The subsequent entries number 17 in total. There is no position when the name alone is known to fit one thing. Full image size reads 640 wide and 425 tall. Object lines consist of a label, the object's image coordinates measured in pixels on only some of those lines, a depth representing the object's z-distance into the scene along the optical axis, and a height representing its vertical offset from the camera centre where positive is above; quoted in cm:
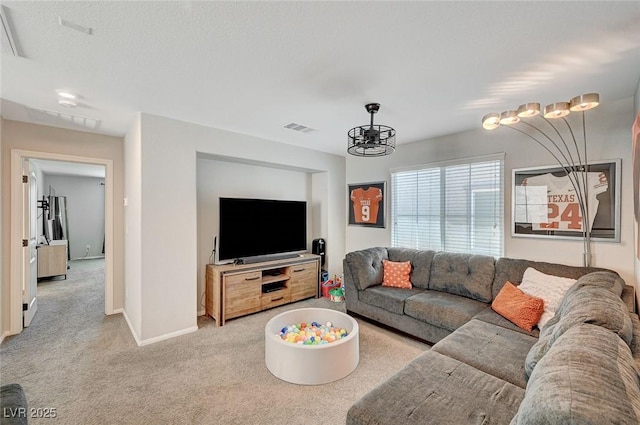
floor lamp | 229 +72
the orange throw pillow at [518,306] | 224 -82
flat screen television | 356 -23
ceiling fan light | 241 +67
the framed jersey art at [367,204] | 445 +15
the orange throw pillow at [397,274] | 339 -78
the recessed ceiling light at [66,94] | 236 +106
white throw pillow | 224 -67
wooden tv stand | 335 -99
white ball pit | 219 -121
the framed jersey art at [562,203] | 254 +9
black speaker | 466 -60
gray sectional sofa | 84 -88
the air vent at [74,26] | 148 +105
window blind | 333 +8
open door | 323 -44
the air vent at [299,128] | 329 +106
